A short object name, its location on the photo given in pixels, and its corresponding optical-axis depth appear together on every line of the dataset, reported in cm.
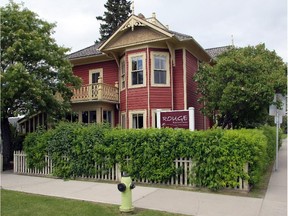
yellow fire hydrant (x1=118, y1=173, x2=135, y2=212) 653
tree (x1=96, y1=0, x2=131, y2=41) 4359
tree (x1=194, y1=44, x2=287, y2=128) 1446
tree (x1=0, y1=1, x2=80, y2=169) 1229
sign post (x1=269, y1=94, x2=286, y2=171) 1348
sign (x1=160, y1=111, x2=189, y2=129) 1145
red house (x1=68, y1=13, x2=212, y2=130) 1706
